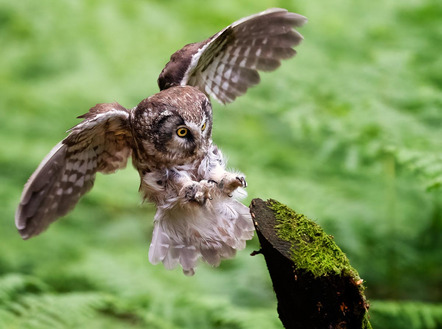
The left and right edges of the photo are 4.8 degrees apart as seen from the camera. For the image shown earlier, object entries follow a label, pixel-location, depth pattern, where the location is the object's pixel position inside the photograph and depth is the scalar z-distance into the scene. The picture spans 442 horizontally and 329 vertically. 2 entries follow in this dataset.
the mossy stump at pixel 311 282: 5.66
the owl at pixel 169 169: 5.84
